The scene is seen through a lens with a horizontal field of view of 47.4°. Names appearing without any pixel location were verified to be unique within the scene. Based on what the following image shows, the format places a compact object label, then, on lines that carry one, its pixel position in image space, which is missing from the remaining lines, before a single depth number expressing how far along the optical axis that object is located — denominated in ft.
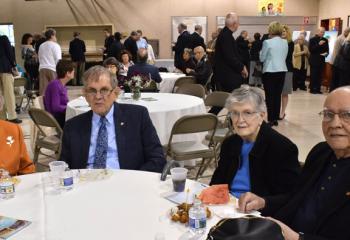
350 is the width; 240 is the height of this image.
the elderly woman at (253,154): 7.06
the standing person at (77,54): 39.91
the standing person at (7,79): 23.52
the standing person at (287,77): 23.56
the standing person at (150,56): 34.39
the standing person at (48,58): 28.14
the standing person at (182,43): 32.83
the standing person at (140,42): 33.73
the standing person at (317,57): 35.12
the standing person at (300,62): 37.14
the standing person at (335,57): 27.73
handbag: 3.52
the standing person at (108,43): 38.93
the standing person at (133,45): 33.24
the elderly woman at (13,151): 7.82
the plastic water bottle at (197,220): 5.15
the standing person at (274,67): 21.40
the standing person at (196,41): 32.76
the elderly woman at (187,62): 28.43
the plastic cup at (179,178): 6.47
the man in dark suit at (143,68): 20.99
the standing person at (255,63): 37.24
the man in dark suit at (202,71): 25.30
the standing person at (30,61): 33.82
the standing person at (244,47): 36.03
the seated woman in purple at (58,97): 15.46
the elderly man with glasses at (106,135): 8.27
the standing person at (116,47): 34.47
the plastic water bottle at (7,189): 6.25
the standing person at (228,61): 19.56
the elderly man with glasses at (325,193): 5.40
